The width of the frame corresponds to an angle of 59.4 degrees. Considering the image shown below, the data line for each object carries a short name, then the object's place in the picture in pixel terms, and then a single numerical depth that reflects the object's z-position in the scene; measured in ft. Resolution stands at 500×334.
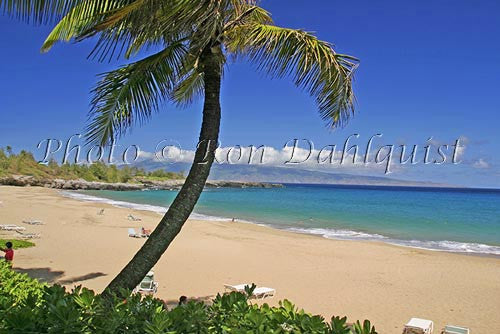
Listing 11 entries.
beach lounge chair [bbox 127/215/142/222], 85.27
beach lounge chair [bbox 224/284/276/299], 29.60
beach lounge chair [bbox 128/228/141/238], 58.23
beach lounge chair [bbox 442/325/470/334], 22.93
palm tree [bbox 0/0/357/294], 12.96
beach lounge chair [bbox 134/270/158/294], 28.86
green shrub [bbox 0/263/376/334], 8.56
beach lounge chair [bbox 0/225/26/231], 54.13
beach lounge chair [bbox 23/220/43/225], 66.90
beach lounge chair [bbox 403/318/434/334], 22.65
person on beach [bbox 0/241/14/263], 27.85
